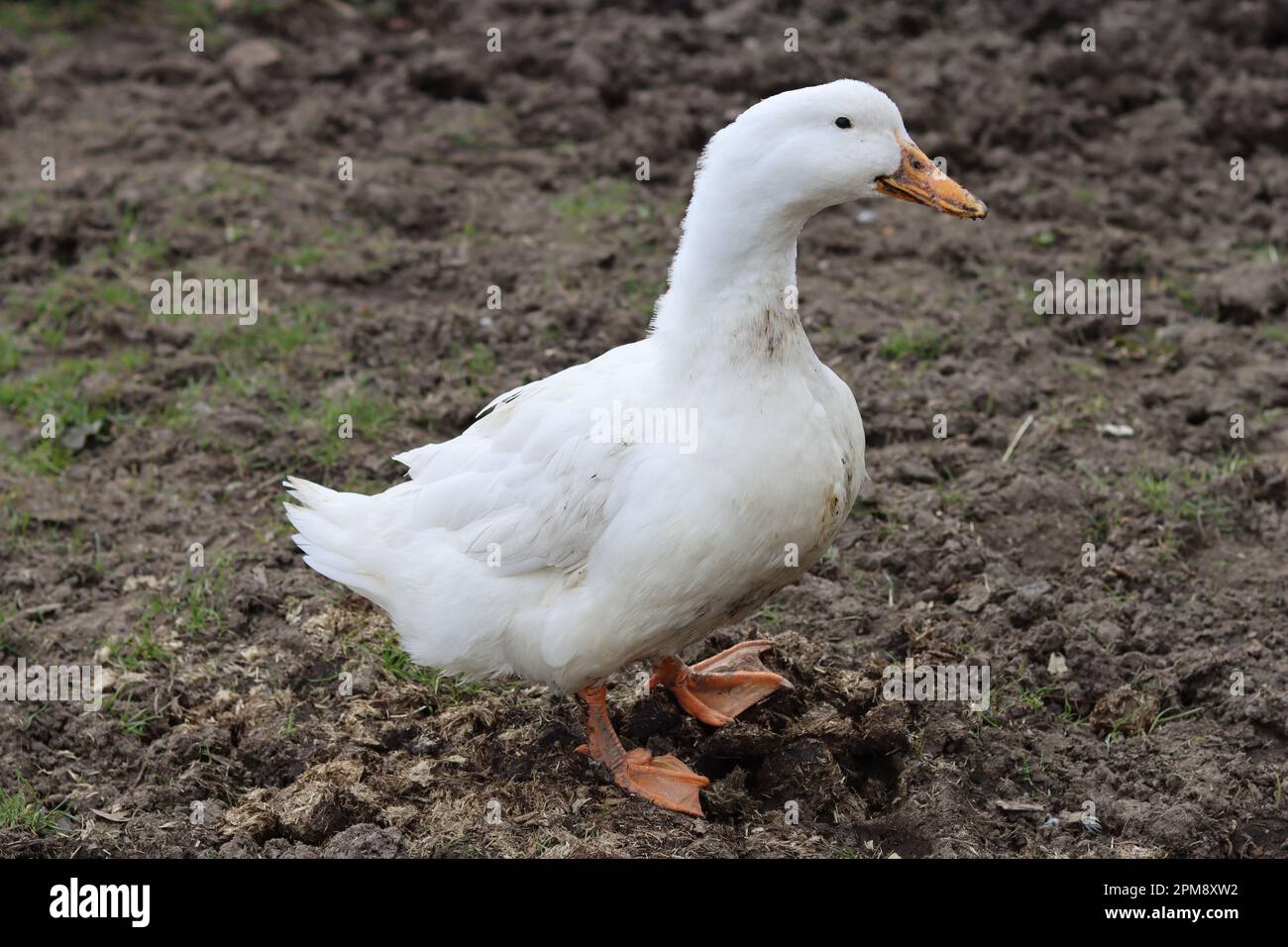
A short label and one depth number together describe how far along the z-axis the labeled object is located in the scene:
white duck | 4.00
